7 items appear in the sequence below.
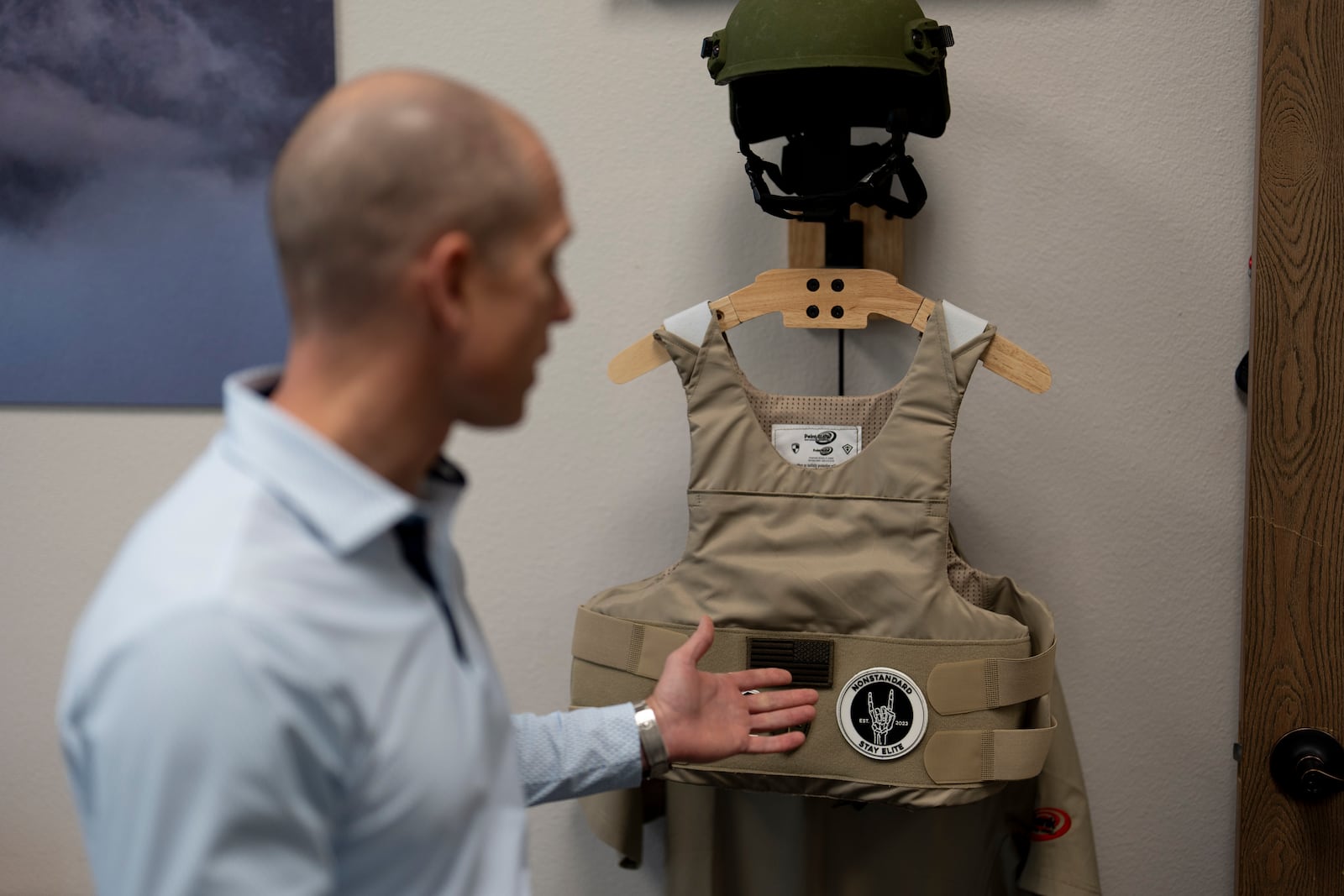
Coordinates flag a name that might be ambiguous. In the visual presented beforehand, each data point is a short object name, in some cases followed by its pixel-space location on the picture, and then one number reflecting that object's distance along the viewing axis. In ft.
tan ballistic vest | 4.19
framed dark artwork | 5.53
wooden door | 4.63
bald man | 1.98
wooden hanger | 4.44
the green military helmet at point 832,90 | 4.12
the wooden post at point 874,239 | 4.95
